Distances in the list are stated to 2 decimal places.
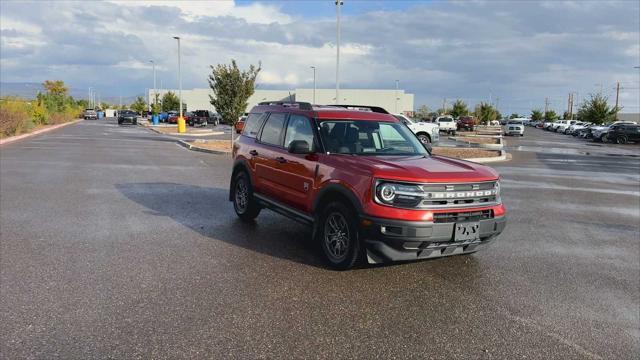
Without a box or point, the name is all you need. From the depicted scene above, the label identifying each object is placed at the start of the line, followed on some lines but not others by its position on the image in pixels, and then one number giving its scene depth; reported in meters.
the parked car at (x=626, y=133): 39.91
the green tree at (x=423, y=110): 92.82
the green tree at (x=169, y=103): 71.62
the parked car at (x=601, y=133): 41.80
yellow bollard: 37.91
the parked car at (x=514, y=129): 50.12
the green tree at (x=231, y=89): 23.11
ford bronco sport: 4.94
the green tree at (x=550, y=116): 105.88
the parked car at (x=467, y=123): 57.22
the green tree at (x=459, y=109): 73.81
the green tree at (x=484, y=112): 73.06
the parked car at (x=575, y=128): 54.53
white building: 96.50
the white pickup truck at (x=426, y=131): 25.48
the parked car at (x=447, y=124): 47.78
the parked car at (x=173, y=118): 57.22
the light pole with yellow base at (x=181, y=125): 37.92
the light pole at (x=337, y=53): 26.71
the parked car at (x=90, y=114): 76.50
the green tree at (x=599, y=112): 58.56
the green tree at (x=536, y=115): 119.31
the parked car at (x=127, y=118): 54.91
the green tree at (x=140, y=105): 85.50
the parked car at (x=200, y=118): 53.19
